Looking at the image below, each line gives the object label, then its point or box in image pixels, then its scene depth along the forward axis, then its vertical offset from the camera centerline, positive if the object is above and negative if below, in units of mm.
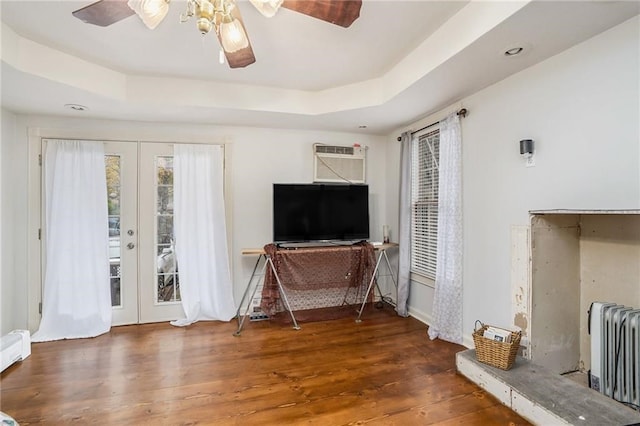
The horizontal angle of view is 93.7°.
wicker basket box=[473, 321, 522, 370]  2125 -1012
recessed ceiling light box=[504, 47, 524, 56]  1973 +1078
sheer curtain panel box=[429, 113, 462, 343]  2908 -271
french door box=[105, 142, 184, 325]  3426 -235
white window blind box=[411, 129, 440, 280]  3400 +113
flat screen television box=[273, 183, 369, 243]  3564 +3
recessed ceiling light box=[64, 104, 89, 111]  2926 +1050
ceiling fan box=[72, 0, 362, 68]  1381 +997
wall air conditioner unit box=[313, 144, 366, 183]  3924 +651
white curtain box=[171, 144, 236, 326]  3484 -265
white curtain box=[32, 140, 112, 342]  3156 -324
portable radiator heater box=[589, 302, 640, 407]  1750 -847
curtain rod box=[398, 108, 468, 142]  2831 +946
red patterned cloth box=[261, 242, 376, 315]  3422 -710
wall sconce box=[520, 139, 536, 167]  2217 +458
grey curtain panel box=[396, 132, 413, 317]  3662 -172
